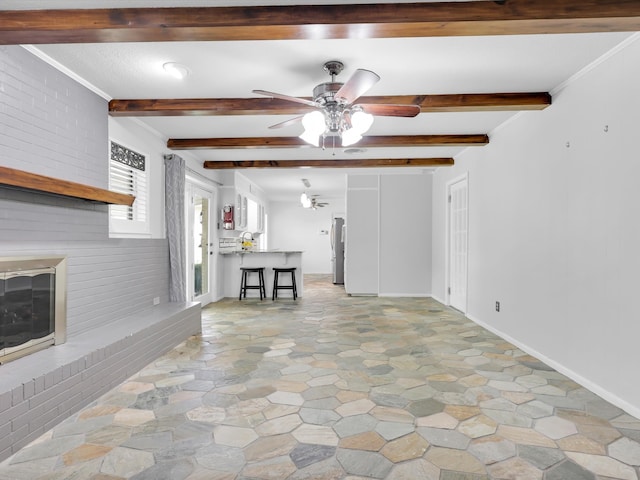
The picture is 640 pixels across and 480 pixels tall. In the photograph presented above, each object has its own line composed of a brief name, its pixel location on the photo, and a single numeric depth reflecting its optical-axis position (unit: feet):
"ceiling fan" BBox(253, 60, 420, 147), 9.11
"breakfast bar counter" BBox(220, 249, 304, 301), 23.66
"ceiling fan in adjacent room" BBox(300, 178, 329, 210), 28.48
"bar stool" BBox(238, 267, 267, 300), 22.78
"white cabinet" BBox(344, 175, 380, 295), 24.17
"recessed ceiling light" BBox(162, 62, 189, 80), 9.29
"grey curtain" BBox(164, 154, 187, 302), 15.35
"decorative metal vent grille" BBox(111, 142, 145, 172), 12.22
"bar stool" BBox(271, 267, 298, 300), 22.89
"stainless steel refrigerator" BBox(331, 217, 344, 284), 30.27
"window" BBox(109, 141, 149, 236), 12.14
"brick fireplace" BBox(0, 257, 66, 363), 7.79
